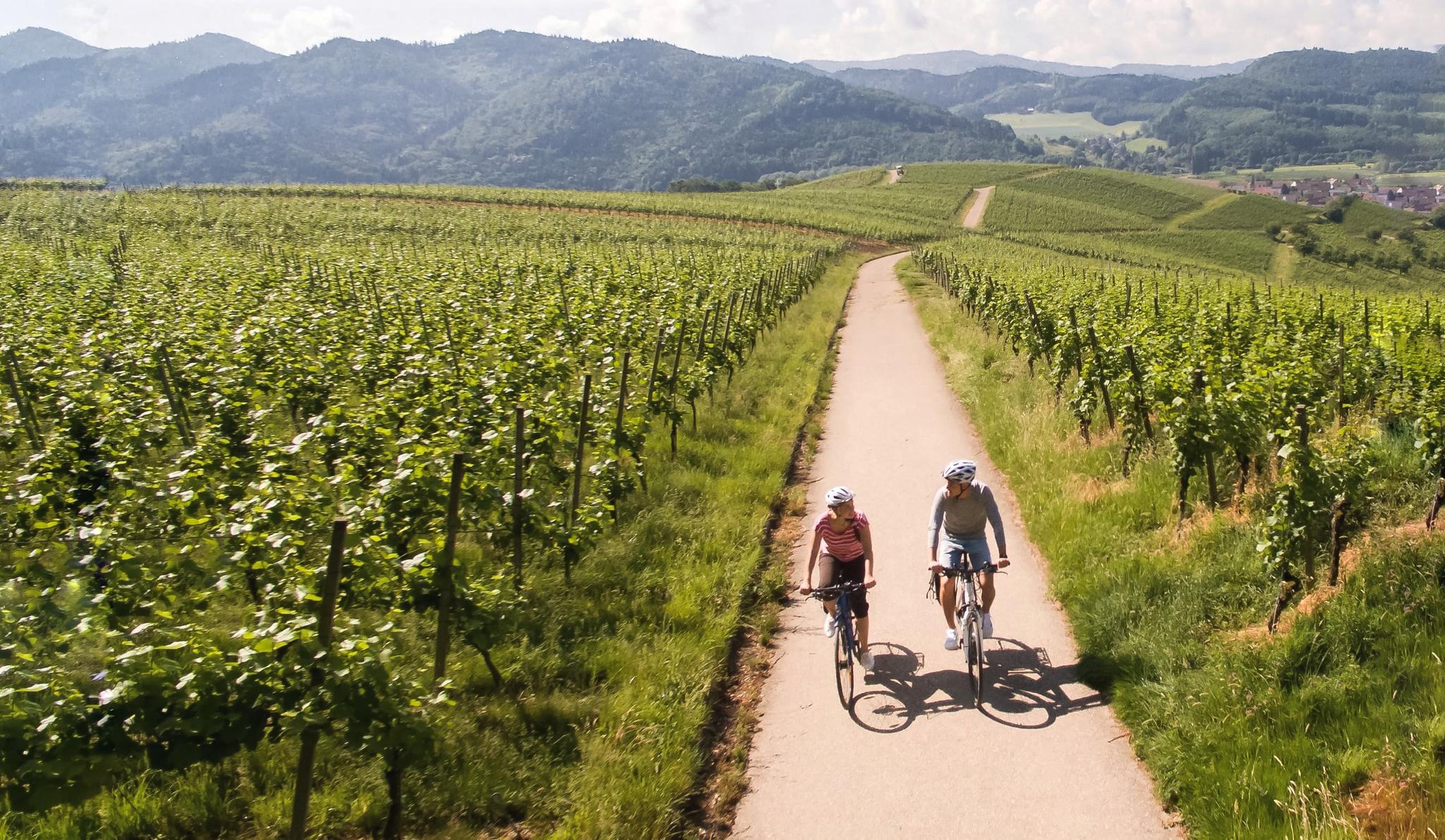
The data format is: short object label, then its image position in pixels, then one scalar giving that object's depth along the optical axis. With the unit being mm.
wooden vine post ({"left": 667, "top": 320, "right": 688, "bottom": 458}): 12515
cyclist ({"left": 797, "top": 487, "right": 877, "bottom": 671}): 7188
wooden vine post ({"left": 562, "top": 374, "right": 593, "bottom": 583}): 8141
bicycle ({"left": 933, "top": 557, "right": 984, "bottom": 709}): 6828
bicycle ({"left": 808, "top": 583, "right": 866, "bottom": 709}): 6926
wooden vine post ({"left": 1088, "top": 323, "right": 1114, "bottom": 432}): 12328
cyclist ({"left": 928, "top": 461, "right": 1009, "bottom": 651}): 7207
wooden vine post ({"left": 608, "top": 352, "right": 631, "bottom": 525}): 10109
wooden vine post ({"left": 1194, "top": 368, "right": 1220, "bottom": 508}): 8859
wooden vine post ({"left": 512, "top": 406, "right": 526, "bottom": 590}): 7402
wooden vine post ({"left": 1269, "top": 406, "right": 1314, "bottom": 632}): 6539
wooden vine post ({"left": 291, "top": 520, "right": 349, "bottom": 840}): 4340
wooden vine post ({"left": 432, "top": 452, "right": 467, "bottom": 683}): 5715
